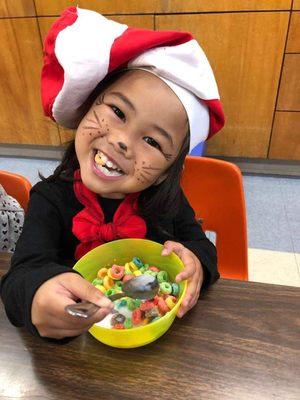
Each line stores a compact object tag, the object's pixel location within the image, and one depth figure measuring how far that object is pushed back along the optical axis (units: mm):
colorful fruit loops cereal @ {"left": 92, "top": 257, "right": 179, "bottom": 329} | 563
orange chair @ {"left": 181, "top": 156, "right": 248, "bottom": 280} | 931
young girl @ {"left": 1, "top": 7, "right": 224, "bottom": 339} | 539
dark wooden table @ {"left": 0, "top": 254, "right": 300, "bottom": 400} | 477
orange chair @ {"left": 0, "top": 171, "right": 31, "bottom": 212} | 942
